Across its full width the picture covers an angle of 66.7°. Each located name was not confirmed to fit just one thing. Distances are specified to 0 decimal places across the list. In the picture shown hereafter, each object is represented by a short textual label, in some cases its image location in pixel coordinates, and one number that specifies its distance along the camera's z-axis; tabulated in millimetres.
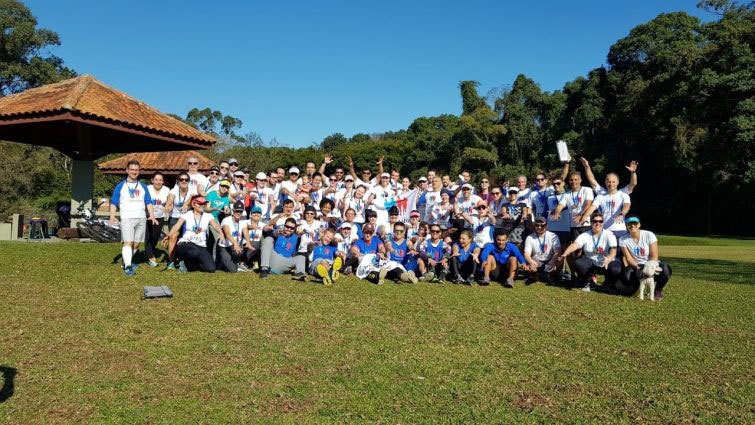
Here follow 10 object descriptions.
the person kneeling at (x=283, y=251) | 9984
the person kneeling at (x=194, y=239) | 9836
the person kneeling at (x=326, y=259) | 9342
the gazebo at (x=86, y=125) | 12312
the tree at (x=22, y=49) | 39656
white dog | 8523
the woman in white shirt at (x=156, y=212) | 10359
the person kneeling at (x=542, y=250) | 10125
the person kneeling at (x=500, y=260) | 9789
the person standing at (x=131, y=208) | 9406
